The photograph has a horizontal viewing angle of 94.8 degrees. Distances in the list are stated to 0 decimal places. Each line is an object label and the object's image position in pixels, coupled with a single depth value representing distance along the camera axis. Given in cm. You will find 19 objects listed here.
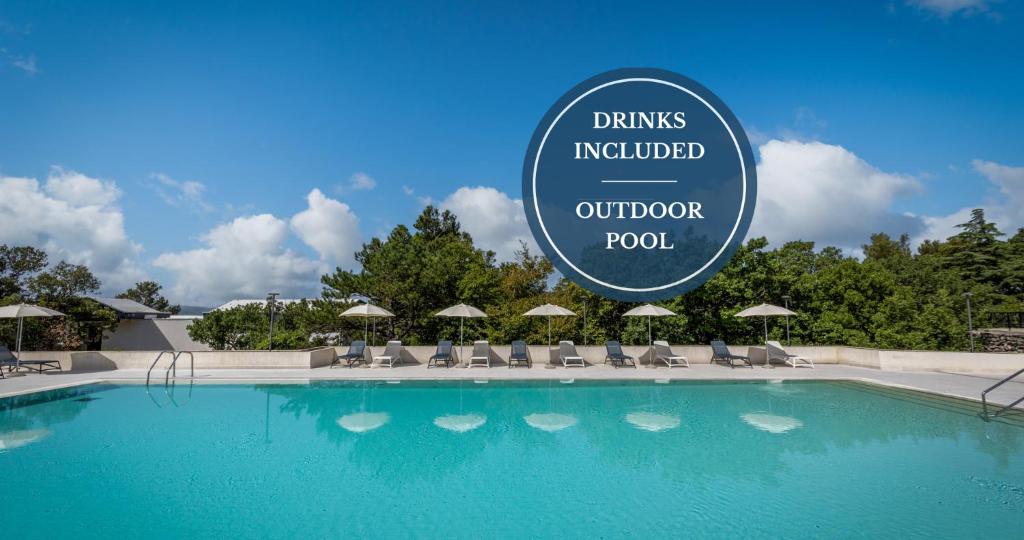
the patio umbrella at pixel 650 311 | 1405
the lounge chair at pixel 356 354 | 1445
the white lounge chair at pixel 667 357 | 1438
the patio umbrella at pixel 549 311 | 1415
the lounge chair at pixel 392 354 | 1434
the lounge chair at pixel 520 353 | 1442
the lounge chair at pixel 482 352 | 1463
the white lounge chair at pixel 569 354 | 1459
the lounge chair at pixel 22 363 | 1238
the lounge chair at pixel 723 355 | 1428
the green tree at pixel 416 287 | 1727
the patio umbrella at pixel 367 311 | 1414
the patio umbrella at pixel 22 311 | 1228
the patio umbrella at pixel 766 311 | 1382
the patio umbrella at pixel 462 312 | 1424
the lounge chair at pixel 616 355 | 1446
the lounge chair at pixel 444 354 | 1432
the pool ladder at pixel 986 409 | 778
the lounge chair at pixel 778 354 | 1423
